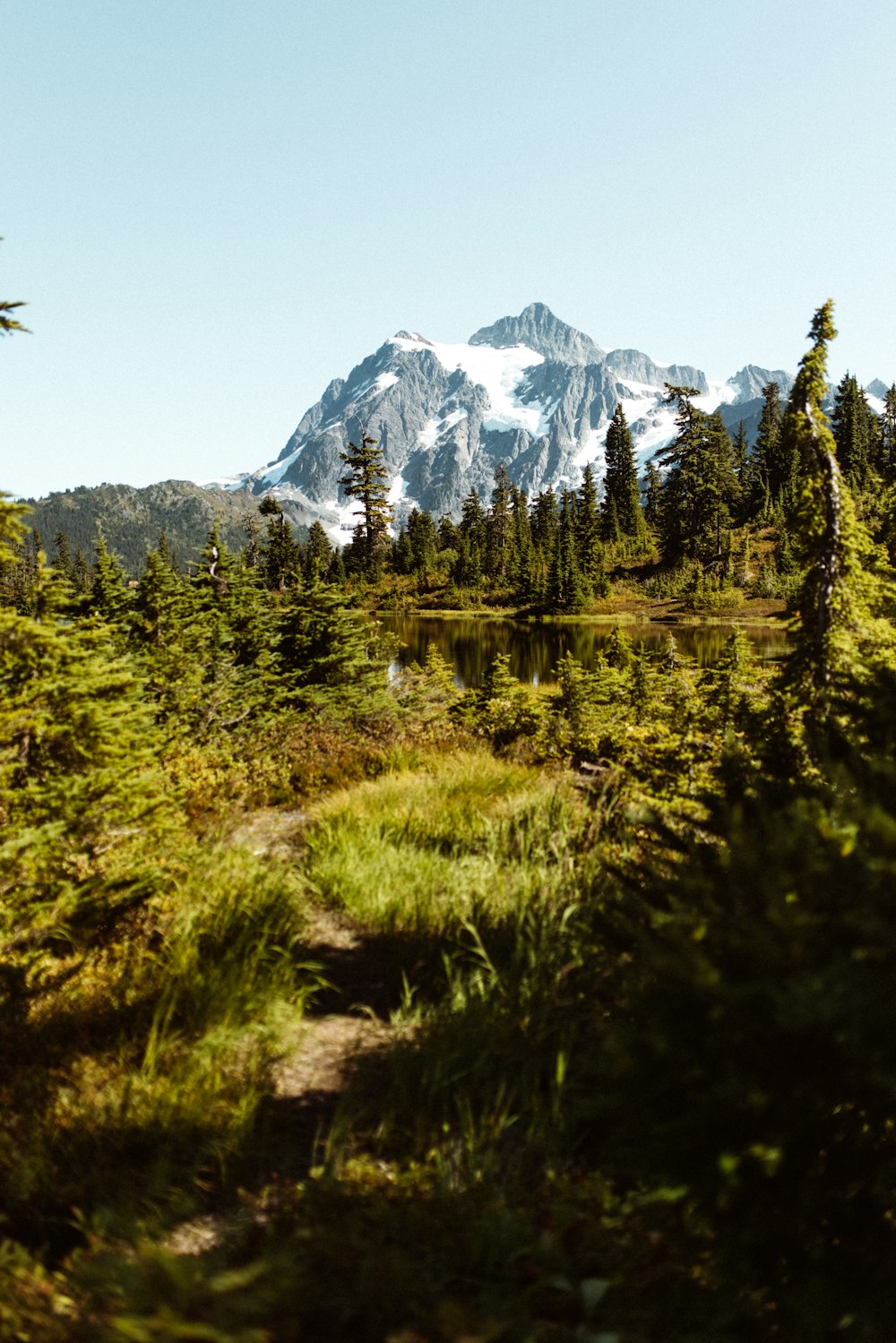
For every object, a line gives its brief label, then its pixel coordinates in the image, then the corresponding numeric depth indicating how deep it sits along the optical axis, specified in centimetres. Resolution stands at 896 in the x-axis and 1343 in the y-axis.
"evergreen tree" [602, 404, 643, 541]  9088
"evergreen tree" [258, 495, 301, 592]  6395
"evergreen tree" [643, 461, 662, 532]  8809
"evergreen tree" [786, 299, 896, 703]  725
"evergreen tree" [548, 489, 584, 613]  7375
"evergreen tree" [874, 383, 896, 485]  7194
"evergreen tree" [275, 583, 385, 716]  1342
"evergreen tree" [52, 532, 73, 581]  9378
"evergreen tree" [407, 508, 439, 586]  10038
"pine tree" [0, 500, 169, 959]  464
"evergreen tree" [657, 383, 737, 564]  7431
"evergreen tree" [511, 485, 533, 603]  7969
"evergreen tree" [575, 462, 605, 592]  8016
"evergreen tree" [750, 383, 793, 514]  7912
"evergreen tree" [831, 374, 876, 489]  7394
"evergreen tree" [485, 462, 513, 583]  9531
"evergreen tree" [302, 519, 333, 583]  9596
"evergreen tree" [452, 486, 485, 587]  9344
